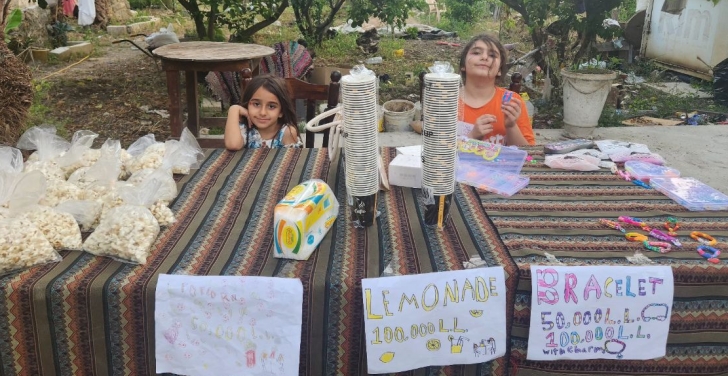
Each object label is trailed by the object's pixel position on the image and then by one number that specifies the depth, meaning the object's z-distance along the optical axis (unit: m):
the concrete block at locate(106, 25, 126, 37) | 9.94
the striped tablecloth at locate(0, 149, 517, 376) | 1.34
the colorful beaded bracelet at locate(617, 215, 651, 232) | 1.61
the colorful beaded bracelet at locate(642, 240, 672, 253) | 1.49
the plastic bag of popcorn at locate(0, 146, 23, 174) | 1.75
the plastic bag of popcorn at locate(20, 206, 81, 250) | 1.45
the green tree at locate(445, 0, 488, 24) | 11.48
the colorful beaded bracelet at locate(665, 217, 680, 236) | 1.60
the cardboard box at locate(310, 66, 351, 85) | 5.87
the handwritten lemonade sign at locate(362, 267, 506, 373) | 1.35
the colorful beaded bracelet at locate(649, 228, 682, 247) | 1.53
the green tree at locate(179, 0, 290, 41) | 6.51
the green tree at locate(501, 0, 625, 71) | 5.74
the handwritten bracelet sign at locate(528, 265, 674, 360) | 1.39
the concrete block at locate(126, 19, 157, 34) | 9.98
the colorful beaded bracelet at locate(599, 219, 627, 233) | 1.61
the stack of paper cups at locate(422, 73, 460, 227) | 1.40
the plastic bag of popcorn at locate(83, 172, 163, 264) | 1.41
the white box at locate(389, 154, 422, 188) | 1.87
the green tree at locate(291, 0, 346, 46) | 7.74
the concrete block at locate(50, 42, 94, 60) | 7.87
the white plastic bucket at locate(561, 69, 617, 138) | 4.75
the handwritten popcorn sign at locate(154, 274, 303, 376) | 1.34
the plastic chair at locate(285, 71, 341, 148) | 2.88
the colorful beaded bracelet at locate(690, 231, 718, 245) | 1.53
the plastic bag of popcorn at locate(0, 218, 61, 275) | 1.35
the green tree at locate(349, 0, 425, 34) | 7.29
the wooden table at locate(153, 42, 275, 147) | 3.76
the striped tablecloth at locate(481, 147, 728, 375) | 1.42
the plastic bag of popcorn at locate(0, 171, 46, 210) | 1.50
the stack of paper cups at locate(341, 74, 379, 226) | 1.41
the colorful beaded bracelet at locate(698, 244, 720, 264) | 1.44
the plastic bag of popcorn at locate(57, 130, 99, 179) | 1.93
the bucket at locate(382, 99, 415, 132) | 4.95
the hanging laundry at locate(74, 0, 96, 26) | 7.67
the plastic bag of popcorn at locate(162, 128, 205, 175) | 2.01
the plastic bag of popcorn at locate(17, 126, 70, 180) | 1.85
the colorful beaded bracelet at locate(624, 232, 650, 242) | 1.54
